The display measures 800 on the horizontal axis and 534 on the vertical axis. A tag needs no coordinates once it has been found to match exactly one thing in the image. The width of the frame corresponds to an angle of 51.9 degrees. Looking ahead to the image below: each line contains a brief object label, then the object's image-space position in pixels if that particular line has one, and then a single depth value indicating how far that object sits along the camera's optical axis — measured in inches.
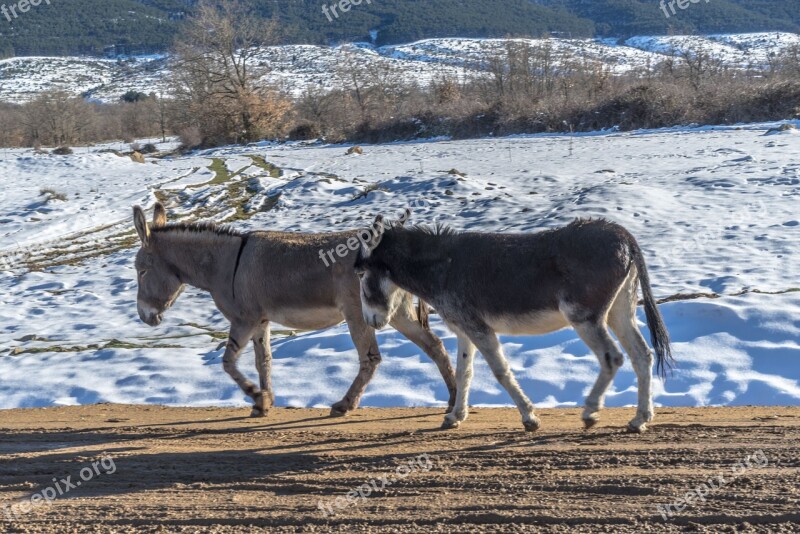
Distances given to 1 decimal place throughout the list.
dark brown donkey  262.5
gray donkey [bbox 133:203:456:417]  341.7
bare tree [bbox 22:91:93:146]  2416.3
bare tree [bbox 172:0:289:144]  1902.1
